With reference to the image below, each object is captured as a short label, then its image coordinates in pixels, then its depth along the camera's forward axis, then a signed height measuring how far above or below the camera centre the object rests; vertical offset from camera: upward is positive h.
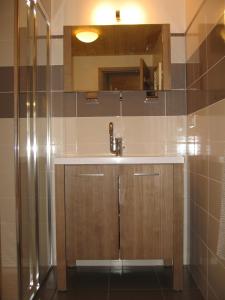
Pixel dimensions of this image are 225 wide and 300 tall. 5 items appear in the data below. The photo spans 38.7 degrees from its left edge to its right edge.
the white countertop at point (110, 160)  1.89 -0.07
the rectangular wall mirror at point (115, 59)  2.31 +0.66
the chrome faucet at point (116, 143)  2.31 +0.04
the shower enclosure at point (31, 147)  1.65 +0.02
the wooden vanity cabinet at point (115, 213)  1.90 -0.38
